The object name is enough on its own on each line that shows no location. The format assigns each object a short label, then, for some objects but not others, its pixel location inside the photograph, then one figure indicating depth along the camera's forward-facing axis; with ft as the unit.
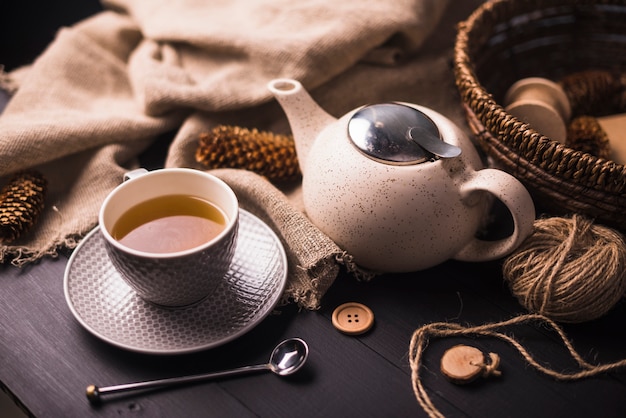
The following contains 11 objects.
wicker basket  2.46
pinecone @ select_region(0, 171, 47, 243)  2.75
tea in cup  2.18
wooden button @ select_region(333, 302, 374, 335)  2.47
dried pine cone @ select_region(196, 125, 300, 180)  3.11
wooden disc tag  2.26
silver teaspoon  2.21
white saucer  2.32
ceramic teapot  2.39
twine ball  2.35
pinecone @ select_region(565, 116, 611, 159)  2.99
